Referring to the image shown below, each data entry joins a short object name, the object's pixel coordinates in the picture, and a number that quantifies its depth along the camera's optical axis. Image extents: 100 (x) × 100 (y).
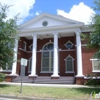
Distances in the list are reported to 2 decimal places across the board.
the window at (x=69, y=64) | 22.66
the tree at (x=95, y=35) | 11.95
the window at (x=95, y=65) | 19.76
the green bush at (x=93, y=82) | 17.97
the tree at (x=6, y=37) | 14.27
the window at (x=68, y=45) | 23.80
